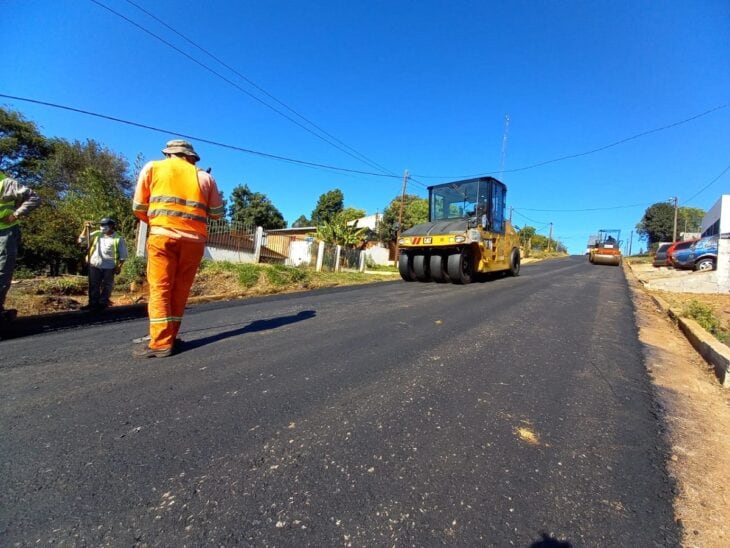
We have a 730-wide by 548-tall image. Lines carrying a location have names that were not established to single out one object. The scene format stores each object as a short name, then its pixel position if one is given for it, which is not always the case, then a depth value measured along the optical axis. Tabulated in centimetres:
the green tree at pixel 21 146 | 2141
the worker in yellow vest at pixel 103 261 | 531
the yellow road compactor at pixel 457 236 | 939
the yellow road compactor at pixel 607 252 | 2525
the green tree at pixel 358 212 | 4174
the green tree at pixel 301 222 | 5693
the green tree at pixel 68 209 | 925
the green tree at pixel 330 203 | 4666
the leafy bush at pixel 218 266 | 887
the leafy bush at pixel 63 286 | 640
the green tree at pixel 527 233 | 5762
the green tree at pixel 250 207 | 4116
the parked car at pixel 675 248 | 1695
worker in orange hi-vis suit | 291
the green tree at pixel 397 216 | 3834
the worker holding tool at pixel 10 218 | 362
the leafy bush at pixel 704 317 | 494
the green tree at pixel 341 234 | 2222
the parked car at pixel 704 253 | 1464
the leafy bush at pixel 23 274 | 839
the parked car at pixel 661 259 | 2050
